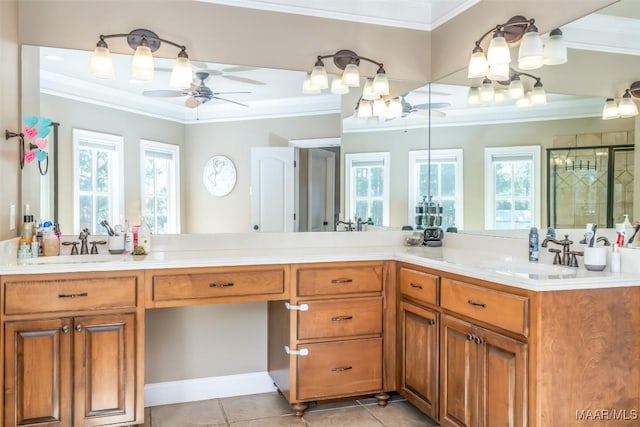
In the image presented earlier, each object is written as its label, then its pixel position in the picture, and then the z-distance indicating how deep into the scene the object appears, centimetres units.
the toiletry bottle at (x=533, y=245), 241
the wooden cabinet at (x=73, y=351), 217
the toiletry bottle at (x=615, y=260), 199
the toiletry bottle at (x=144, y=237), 273
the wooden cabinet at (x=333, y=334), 264
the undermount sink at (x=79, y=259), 243
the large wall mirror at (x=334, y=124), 231
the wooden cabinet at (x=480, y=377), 190
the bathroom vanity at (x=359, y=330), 185
